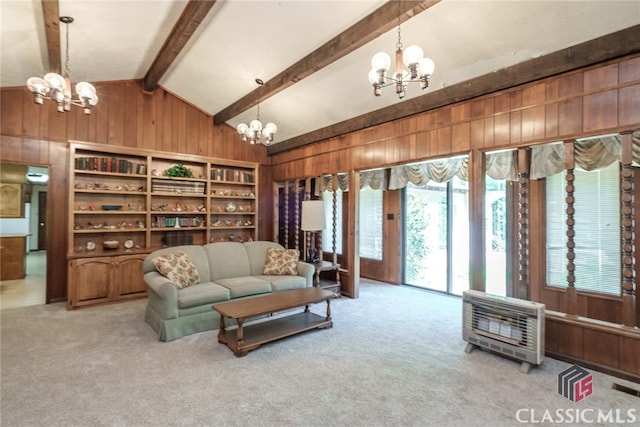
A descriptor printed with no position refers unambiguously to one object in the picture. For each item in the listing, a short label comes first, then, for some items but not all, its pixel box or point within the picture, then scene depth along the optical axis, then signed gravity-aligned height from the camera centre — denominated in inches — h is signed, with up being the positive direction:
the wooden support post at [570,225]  118.3 -3.3
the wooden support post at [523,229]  131.4 -5.2
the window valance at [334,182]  228.6 +26.3
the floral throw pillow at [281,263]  183.5 -27.5
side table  195.3 -40.4
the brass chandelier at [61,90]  124.0 +50.9
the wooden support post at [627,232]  107.0 -5.3
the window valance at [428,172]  197.3 +29.9
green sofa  137.5 -34.8
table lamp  202.2 +0.2
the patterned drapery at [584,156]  141.6 +29.9
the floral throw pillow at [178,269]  148.9 -25.6
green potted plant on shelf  227.1 +32.5
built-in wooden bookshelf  189.2 +4.1
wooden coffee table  121.2 -48.5
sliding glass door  219.1 -14.6
